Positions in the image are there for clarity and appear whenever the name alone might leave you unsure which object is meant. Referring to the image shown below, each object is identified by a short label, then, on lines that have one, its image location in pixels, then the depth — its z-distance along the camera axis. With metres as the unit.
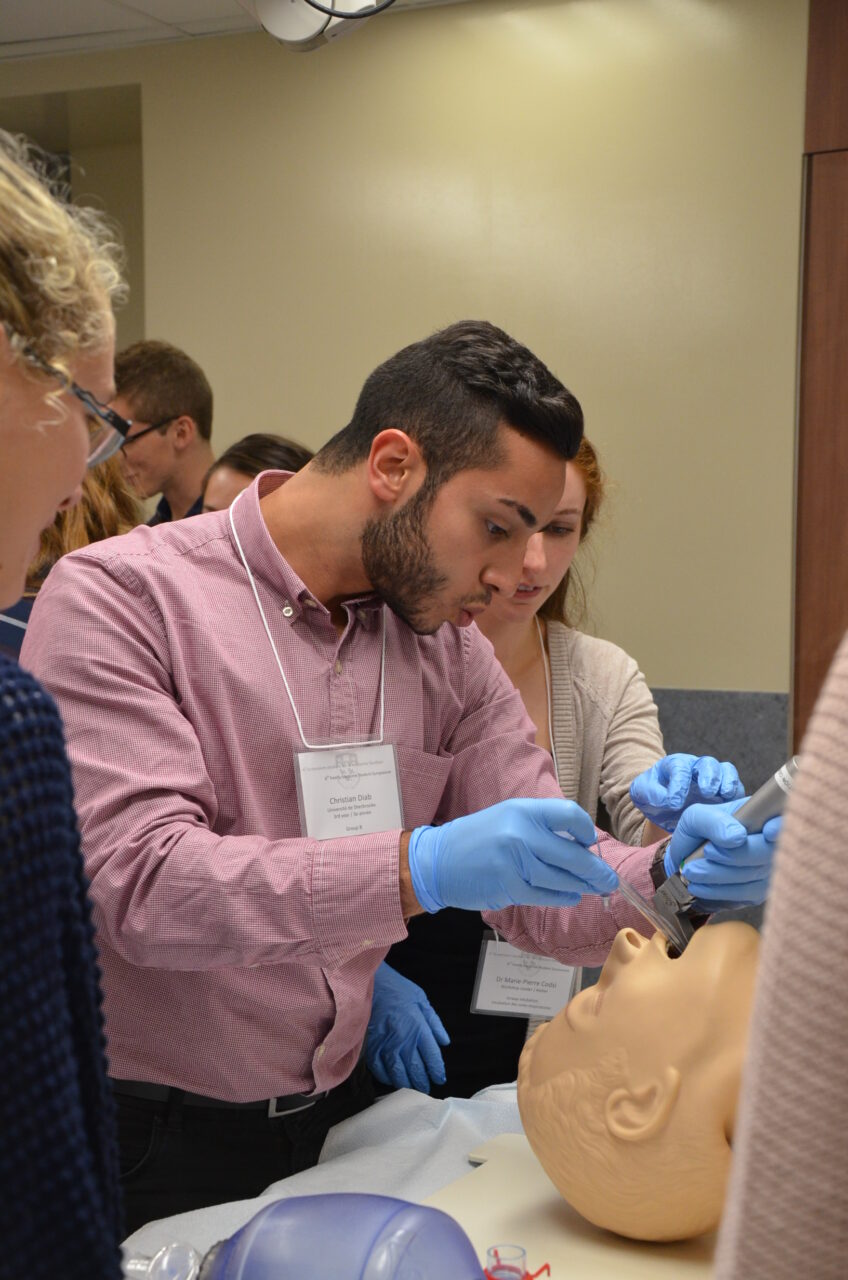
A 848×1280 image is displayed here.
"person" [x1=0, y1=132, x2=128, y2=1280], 0.70
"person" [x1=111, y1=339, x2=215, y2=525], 3.62
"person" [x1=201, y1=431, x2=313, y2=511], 3.11
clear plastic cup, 1.25
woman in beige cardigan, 2.04
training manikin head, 1.35
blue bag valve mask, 1.06
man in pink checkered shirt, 1.43
